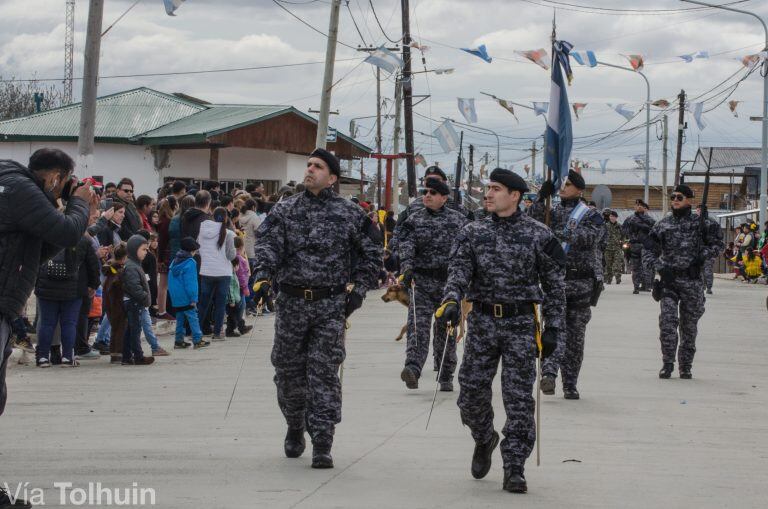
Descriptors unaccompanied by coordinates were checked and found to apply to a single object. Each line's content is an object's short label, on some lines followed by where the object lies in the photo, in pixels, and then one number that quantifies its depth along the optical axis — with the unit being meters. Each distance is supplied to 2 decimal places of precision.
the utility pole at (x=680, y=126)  54.25
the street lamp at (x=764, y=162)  38.59
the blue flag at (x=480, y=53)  28.62
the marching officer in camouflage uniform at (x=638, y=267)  27.00
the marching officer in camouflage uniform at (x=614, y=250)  33.38
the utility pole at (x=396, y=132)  43.23
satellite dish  36.56
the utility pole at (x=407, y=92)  39.56
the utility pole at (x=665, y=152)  63.84
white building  33.91
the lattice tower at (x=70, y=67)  60.09
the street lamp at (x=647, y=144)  63.62
